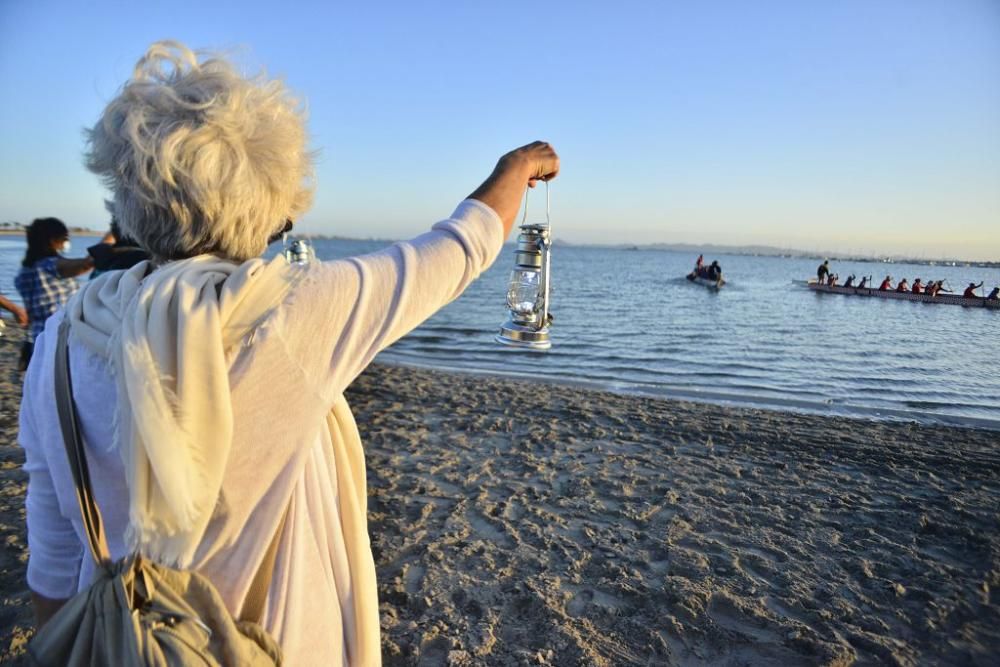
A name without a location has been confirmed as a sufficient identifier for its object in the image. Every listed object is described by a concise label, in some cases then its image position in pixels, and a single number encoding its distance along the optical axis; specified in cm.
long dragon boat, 2945
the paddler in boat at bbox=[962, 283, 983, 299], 2987
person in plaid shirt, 517
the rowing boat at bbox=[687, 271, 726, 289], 3866
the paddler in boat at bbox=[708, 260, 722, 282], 3918
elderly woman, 101
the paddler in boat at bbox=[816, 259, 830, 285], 3978
